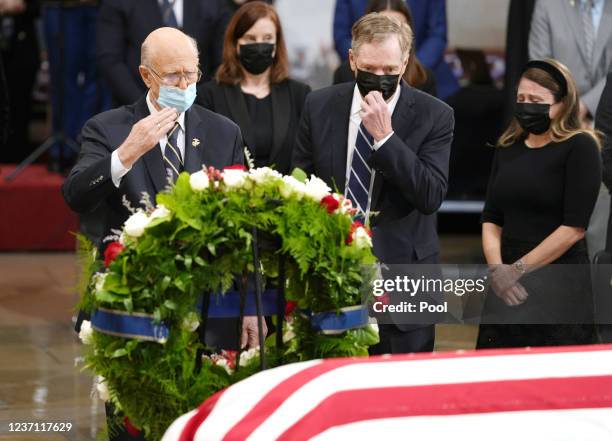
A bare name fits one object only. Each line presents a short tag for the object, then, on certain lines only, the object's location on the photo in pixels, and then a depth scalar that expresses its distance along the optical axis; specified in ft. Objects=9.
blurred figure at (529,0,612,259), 48.65
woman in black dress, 34.83
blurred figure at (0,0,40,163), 66.59
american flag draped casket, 20.84
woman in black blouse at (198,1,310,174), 39.96
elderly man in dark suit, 29.07
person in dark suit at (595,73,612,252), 38.63
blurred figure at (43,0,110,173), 60.64
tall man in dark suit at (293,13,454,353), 31.60
